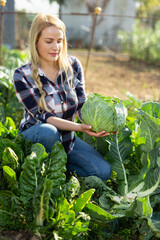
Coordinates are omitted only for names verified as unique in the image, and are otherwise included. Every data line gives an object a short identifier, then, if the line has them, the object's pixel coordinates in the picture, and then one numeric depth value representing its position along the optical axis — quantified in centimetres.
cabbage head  226
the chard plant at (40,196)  185
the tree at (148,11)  2367
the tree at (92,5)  1800
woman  241
